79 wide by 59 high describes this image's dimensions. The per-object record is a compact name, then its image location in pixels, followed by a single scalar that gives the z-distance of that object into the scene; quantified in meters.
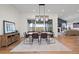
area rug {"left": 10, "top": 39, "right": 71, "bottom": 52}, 2.66
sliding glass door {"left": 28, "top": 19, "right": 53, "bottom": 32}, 5.74
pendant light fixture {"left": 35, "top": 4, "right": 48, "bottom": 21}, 4.35
